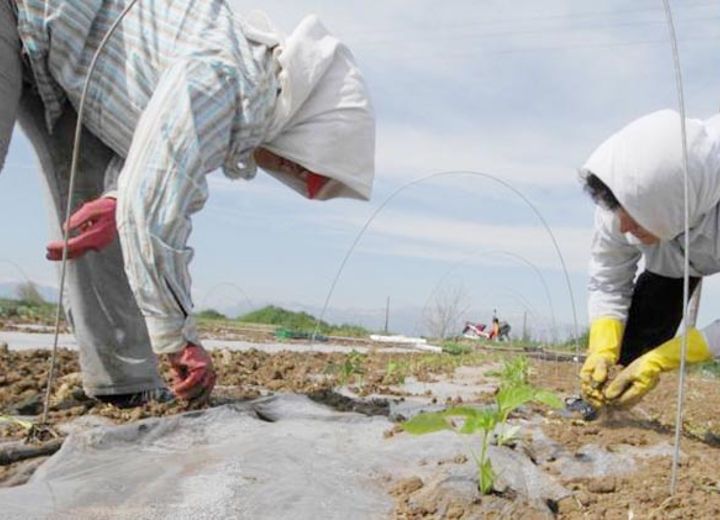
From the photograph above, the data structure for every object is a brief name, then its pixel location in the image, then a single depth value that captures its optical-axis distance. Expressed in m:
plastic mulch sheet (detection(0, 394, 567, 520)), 1.47
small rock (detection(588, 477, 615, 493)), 1.80
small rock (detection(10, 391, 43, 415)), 2.30
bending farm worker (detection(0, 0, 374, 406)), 1.99
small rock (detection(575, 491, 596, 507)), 1.71
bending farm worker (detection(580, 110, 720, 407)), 2.51
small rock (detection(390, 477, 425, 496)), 1.68
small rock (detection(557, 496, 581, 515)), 1.68
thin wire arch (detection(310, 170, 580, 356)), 4.65
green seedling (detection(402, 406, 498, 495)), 1.65
